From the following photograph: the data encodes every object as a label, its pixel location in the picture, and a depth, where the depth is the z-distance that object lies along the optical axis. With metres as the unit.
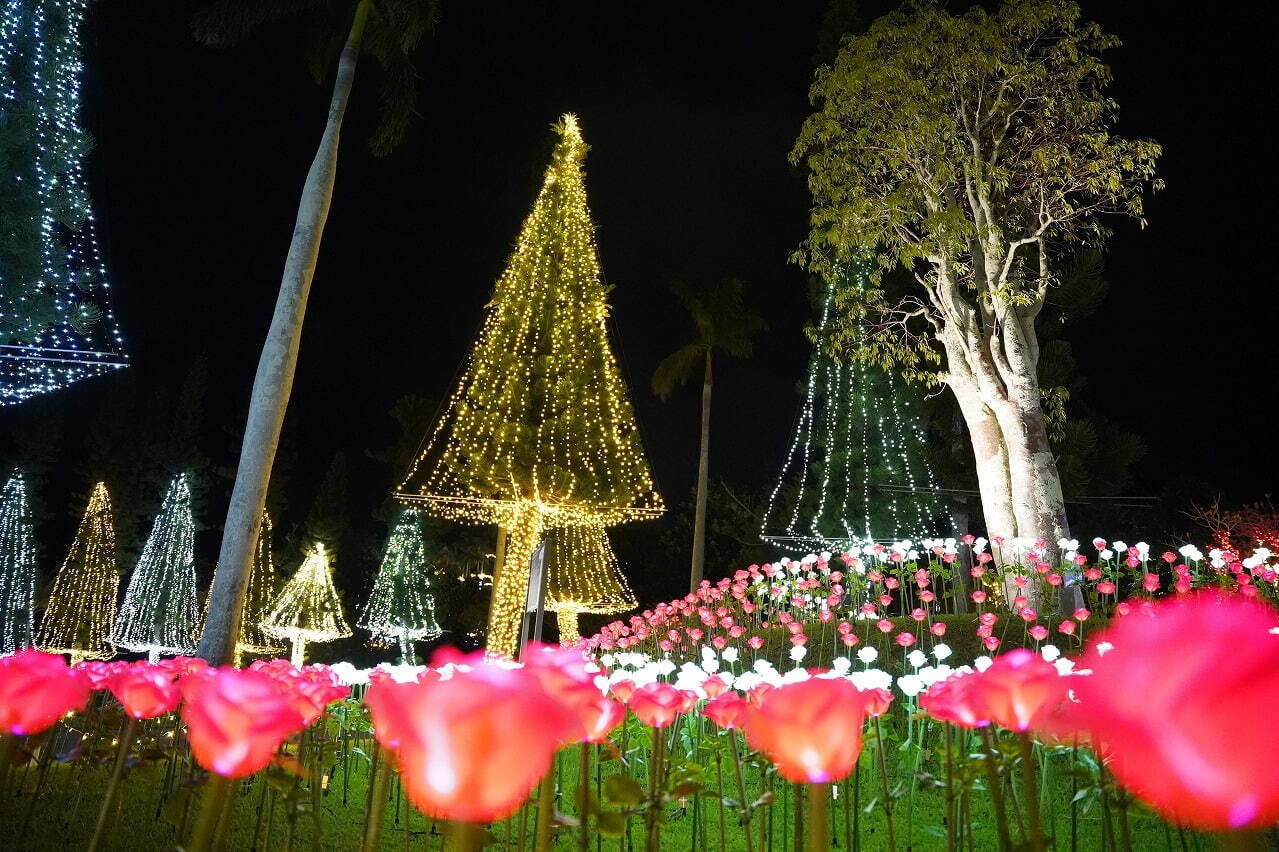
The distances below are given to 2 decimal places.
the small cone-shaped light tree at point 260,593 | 27.08
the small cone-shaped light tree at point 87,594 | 24.22
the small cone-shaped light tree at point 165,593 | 24.77
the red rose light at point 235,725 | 1.43
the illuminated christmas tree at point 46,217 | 9.49
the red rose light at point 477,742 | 0.95
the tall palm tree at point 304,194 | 8.05
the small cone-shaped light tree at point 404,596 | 27.66
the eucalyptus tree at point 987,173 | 11.34
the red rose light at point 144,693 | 2.28
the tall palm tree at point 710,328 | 24.00
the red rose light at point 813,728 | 1.43
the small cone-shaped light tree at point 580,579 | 25.55
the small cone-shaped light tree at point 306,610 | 26.17
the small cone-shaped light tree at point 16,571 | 22.72
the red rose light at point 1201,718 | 0.85
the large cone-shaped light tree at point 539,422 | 13.37
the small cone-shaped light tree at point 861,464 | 18.67
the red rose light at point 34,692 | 1.93
